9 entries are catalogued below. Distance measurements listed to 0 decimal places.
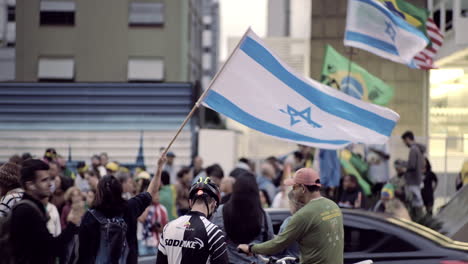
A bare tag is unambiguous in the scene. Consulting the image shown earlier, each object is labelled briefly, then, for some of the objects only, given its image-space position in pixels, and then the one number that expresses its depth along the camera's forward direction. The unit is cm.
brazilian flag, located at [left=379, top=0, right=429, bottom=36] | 1386
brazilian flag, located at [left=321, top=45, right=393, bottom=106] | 1453
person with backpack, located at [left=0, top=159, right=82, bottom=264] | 518
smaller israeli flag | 1196
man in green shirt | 614
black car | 801
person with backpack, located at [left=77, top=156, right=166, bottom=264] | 615
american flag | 1363
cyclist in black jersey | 516
